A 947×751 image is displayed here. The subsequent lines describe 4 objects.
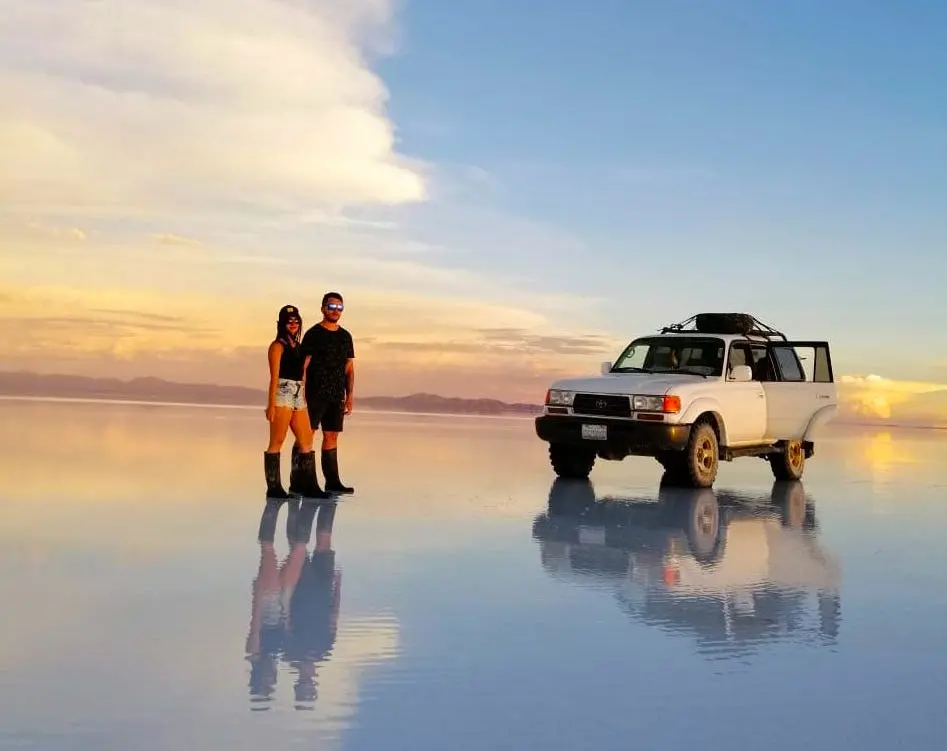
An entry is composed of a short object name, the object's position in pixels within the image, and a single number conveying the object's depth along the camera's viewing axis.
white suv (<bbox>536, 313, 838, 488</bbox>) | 14.63
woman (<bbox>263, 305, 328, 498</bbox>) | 11.97
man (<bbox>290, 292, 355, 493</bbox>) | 12.41
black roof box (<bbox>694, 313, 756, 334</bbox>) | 16.75
